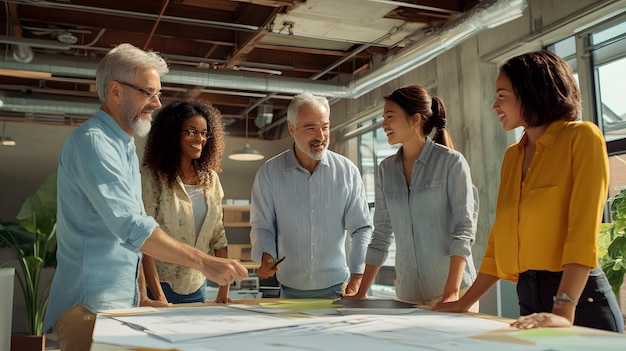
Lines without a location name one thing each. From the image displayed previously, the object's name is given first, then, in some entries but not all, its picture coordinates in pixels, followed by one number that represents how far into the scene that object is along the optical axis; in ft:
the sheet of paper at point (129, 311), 5.05
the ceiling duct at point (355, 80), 15.70
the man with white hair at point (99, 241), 5.26
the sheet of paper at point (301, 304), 5.55
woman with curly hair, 7.89
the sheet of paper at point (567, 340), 3.13
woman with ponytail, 6.77
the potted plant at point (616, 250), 9.39
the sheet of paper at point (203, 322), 3.82
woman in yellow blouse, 4.47
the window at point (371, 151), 26.96
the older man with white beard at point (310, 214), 7.91
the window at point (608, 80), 15.07
